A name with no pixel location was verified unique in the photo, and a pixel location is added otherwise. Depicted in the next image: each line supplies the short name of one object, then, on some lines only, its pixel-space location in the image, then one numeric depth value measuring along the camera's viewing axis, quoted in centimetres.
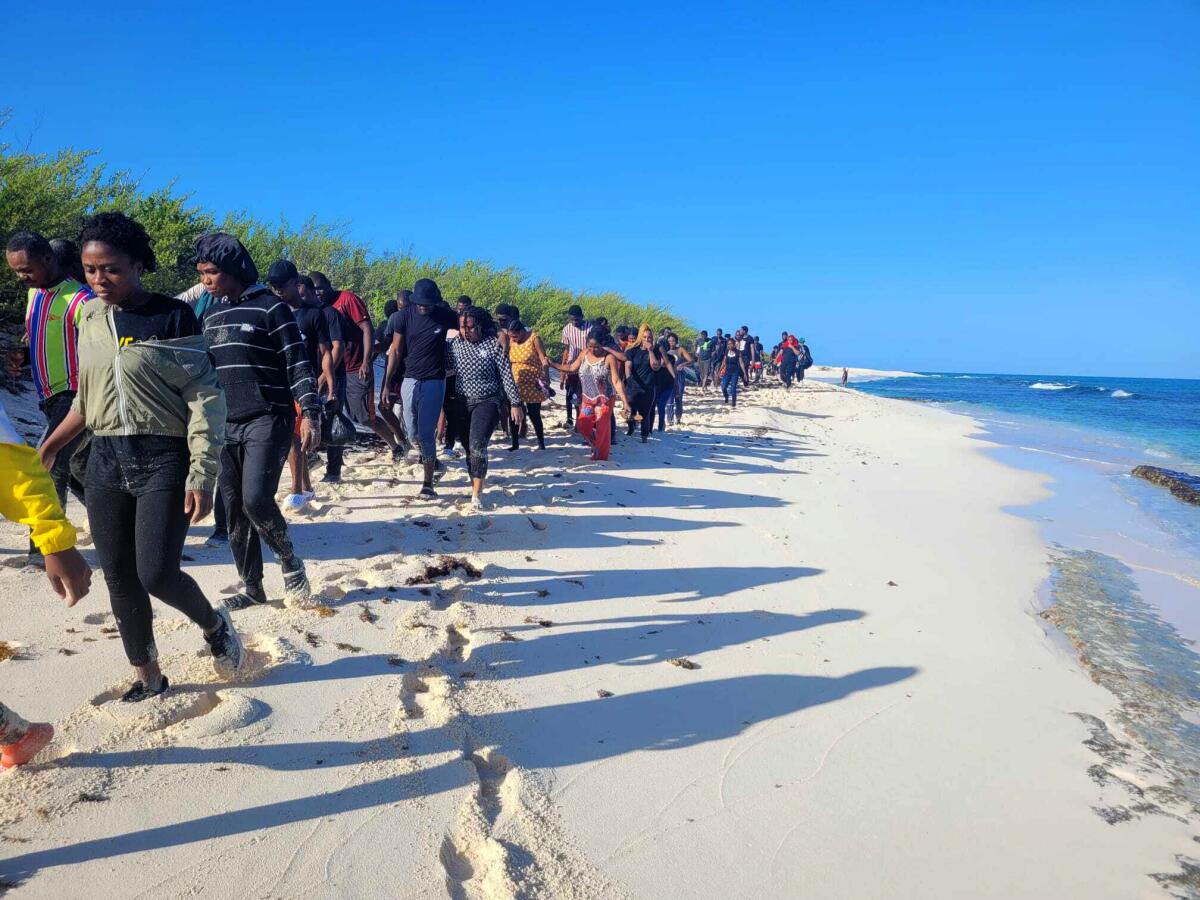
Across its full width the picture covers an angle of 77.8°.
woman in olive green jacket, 258
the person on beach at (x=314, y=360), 590
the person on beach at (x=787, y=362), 2945
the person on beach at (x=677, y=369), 1380
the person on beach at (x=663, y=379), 1195
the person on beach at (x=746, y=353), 2743
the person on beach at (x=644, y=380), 1109
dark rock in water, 1084
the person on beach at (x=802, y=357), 3002
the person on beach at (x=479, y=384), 657
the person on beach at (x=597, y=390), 942
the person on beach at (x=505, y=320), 926
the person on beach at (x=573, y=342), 1166
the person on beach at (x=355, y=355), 702
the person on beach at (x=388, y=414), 767
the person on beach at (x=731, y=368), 1967
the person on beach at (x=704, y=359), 2490
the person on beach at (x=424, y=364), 661
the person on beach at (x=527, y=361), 898
